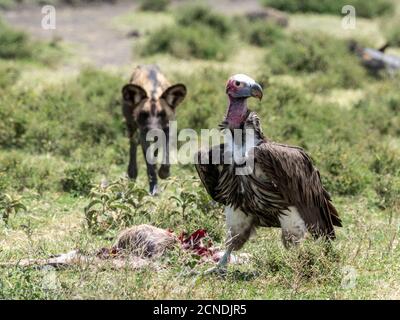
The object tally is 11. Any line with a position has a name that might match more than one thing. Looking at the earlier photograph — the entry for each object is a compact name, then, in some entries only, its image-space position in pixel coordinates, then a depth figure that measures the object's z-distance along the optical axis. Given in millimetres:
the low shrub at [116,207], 8336
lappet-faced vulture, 7074
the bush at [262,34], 22375
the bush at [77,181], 10453
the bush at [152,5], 27766
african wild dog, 11070
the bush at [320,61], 17891
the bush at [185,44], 20375
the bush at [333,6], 27828
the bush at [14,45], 19594
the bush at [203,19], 23203
